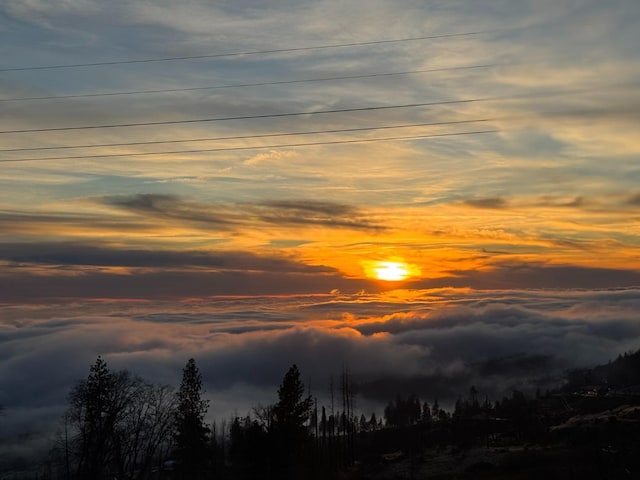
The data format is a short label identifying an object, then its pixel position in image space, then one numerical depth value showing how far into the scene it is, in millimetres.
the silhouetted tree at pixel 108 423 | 84125
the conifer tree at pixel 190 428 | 95625
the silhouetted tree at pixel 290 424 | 75938
